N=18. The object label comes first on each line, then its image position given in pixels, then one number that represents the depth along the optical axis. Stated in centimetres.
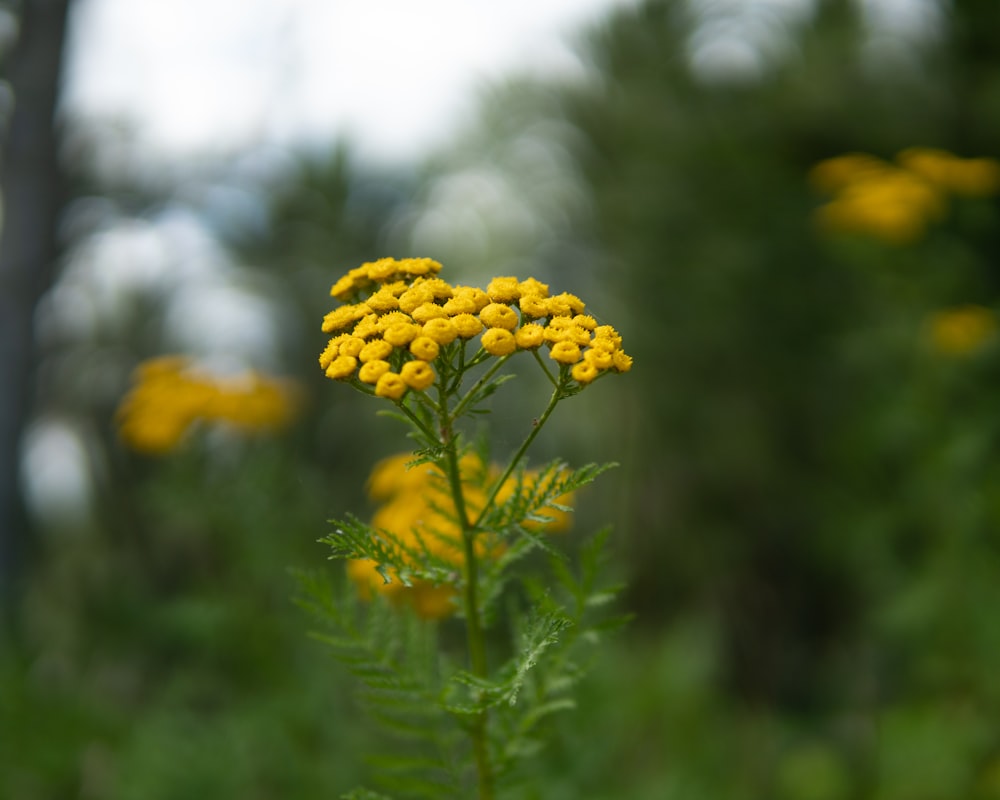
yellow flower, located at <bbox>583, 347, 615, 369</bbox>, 51
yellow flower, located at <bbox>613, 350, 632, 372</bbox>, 52
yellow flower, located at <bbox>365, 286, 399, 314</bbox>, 54
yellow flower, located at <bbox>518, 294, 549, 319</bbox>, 53
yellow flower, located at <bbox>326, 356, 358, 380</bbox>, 52
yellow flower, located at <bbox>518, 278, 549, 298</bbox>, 54
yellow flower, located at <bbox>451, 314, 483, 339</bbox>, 51
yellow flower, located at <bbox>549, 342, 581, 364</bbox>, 51
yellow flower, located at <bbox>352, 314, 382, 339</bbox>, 52
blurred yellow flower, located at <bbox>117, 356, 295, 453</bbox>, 108
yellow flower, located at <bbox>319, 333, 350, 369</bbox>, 53
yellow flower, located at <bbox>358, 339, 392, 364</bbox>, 51
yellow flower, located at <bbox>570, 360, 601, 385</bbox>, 51
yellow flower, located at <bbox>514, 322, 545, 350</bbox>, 52
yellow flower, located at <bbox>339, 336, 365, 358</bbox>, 52
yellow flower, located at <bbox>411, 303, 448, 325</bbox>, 52
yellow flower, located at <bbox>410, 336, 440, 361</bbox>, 51
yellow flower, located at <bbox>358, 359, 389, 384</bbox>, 50
